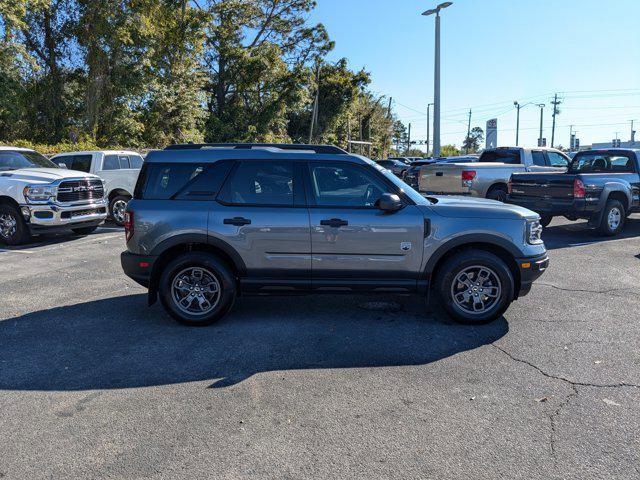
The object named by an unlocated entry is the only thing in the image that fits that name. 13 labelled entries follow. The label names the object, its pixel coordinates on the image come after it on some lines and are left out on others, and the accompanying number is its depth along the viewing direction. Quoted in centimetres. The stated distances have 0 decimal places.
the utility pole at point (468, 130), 10489
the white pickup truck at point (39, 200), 1028
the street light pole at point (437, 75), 2561
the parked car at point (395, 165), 3062
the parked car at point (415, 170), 2047
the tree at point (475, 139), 11488
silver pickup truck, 1390
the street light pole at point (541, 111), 7953
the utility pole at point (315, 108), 3981
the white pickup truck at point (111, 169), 1313
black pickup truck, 1081
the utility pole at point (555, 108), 8769
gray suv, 527
